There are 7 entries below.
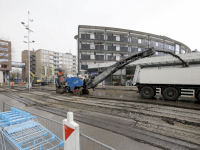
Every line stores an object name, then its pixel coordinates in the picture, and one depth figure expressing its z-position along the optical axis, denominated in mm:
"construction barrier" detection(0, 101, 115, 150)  1795
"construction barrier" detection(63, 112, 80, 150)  1783
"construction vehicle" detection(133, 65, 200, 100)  8570
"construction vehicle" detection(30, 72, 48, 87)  27762
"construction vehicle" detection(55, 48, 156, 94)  10086
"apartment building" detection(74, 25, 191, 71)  28422
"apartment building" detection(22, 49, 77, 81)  69625
